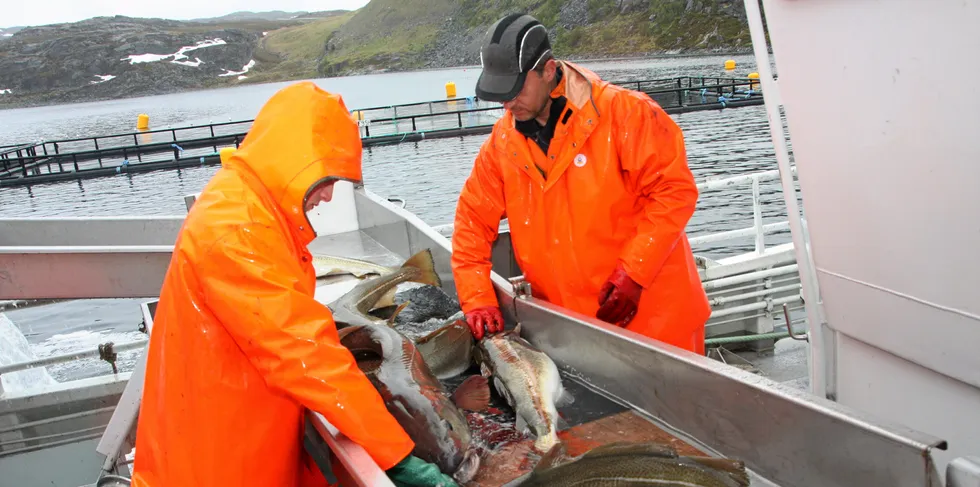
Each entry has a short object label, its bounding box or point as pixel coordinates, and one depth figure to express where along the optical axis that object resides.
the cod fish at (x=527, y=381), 2.83
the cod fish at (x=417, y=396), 2.64
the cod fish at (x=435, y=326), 3.56
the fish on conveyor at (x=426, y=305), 4.36
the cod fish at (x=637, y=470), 2.12
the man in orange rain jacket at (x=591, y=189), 3.38
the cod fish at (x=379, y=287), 4.20
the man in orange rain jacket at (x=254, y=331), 2.23
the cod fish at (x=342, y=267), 5.70
